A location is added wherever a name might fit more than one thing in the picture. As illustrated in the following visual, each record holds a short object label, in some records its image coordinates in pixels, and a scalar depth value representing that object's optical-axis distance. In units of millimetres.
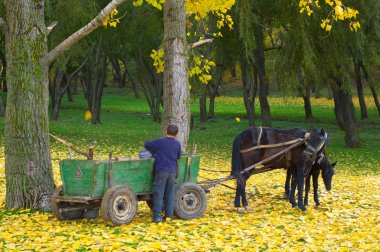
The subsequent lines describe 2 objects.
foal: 13539
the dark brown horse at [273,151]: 12875
